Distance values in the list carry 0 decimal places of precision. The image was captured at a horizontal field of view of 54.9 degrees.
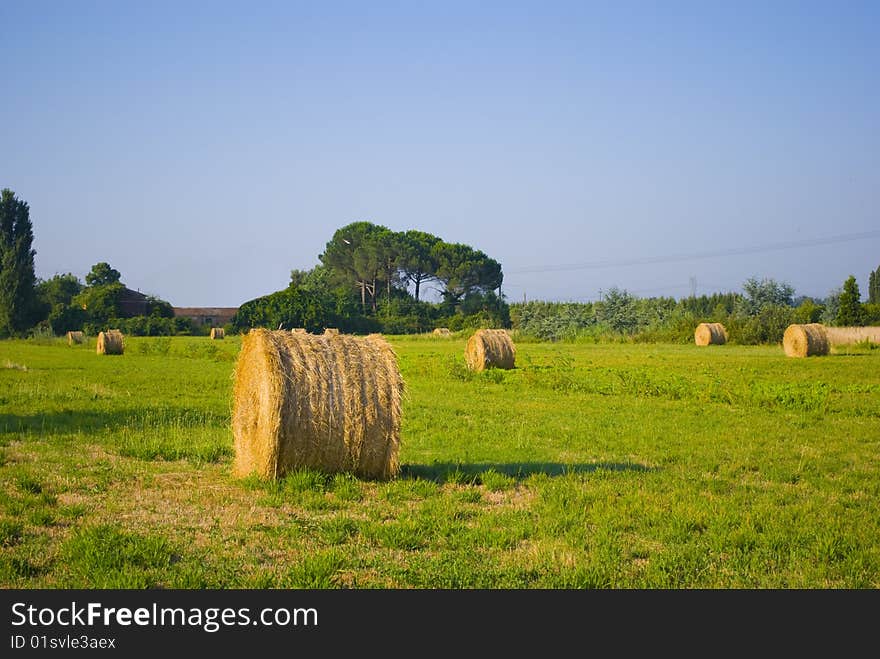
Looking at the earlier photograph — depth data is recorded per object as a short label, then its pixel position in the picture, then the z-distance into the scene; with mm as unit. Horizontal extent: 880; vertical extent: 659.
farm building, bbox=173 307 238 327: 114250
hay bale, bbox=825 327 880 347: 46000
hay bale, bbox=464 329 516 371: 28703
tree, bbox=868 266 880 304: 100438
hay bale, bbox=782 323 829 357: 36062
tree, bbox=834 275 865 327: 56375
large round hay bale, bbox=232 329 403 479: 9523
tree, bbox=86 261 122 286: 116875
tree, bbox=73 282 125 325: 82500
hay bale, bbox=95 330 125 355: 42219
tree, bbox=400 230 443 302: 102688
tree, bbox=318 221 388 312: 102688
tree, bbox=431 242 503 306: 102000
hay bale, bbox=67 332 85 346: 54469
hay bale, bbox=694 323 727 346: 50312
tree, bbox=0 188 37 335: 68938
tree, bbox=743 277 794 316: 68519
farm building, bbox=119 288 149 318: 89050
